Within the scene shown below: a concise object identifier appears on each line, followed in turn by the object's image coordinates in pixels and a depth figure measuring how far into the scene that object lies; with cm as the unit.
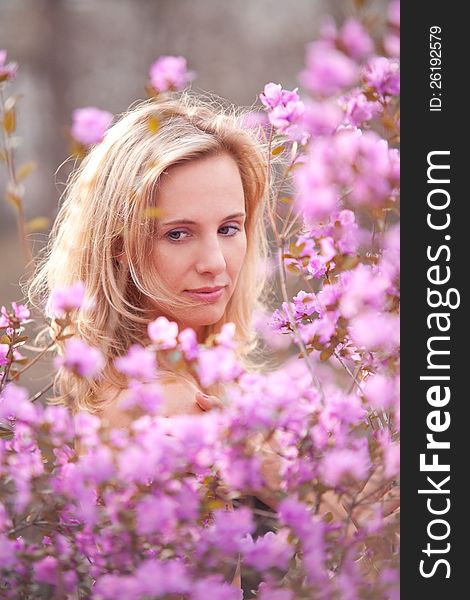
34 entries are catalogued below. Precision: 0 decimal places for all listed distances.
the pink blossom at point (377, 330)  176
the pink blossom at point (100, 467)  173
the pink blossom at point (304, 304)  201
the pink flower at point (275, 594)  175
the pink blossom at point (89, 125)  196
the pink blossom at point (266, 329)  205
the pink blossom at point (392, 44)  182
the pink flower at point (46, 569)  178
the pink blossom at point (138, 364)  175
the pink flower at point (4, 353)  196
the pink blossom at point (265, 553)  174
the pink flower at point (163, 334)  178
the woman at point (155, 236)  200
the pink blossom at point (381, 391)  178
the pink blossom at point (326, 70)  177
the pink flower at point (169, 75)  202
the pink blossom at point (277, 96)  192
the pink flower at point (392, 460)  179
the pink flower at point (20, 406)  178
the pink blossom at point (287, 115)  191
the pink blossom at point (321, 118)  181
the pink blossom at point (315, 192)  178
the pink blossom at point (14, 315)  197
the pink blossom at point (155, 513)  172
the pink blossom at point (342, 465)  174
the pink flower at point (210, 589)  172
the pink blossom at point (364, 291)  177
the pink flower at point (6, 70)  194
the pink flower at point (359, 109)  190
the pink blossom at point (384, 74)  186
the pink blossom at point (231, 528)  173
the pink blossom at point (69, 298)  183
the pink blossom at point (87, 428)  176
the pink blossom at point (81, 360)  176
